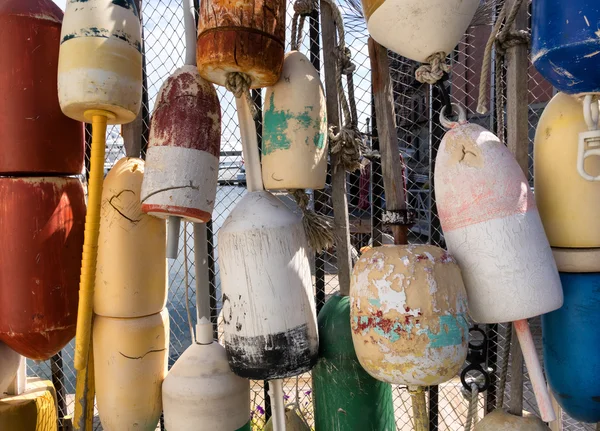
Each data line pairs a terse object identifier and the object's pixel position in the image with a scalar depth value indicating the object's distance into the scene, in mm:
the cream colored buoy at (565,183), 718
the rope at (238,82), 748
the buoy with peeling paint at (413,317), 641
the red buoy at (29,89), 826
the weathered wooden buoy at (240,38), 701
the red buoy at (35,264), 826
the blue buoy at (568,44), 582
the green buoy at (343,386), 819
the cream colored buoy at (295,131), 766
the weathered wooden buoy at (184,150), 752
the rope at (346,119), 839
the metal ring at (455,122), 708
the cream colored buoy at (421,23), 660
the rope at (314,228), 835
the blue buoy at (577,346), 733
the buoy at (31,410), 921
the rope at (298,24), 867
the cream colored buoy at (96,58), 754
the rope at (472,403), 815
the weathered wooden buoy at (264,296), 730
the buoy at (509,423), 755
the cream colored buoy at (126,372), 855
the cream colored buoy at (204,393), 810
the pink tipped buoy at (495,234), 648
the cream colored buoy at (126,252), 847
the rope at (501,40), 756
